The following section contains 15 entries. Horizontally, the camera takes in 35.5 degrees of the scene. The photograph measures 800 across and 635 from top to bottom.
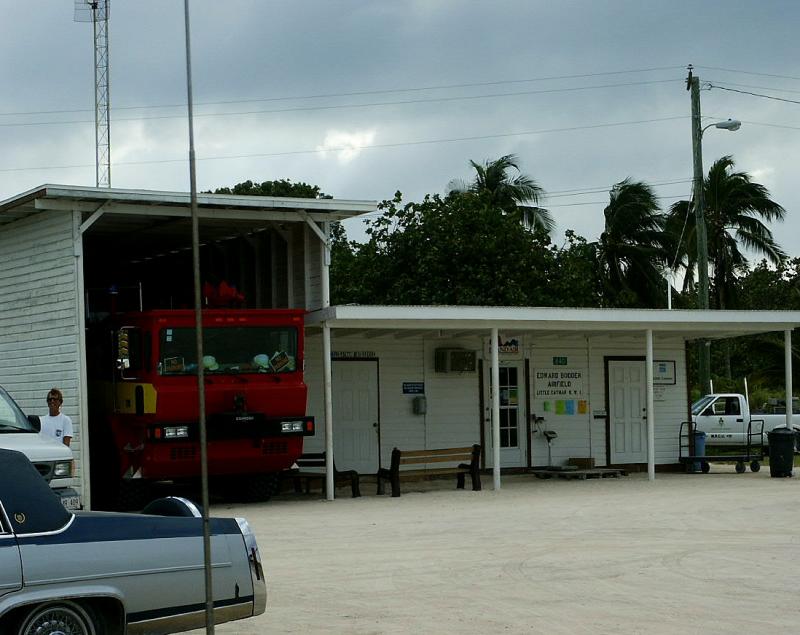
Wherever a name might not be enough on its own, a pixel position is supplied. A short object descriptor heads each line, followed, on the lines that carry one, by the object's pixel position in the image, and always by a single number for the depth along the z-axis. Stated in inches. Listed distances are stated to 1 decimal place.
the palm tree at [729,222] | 1593.3
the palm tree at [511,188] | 1749.5
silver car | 264.4
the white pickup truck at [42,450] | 473.7
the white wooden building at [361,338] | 745.0
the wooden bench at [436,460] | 784.8
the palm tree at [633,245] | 1631.4
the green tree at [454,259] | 1489.9
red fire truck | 702.5
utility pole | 1237.1
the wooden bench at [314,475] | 788.6
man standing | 617.3
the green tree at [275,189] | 1996.3
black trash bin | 899.4
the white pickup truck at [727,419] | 1375.5
